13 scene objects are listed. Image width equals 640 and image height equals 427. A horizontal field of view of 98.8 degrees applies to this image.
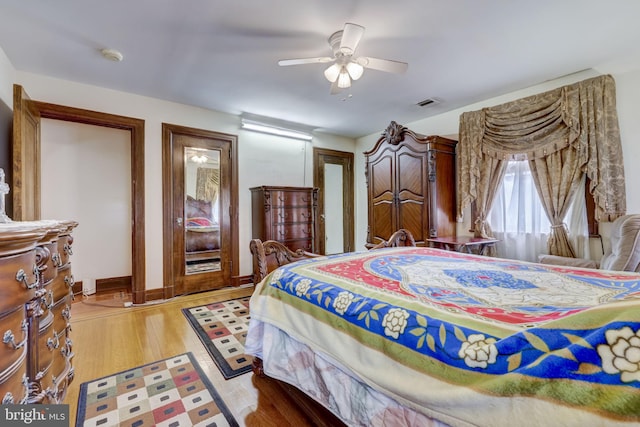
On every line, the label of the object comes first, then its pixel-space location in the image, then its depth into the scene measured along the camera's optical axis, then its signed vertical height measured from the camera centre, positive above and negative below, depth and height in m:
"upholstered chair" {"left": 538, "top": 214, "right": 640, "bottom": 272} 2.00 -0.29
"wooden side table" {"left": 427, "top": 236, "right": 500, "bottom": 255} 3.04 -0.37
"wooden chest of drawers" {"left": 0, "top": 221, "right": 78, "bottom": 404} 0.84 -0.39
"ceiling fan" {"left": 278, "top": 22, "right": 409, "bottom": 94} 1.97 +1.13
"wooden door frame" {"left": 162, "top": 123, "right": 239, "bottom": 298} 3.48 +0.18
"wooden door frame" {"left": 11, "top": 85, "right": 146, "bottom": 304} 3.28 +0.11
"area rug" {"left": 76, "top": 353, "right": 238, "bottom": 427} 1.48 -1.11
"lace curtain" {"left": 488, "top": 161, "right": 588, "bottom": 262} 3.01 -0.08
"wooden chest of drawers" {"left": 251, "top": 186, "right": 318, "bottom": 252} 3.91 -0.03
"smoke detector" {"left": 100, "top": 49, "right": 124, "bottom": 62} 2.35 +1.41
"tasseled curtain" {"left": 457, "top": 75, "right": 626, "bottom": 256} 2.50 +0.64
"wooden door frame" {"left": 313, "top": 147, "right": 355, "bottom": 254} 5.30 +0.32
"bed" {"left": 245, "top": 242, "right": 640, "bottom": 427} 0.60 -0.39
